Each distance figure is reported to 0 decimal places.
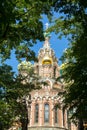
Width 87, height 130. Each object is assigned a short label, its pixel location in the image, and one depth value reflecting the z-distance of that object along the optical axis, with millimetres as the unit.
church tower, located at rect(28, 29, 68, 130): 54562
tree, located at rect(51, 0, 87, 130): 14125
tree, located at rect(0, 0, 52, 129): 13555
